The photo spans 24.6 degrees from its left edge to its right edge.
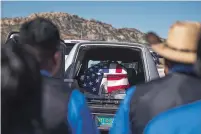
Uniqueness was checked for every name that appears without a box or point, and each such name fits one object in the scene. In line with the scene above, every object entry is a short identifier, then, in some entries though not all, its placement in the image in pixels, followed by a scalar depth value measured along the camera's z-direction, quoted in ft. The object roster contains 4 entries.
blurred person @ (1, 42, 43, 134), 8.42
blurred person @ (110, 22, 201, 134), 10.15
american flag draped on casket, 25.62
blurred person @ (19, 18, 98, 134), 9.23
